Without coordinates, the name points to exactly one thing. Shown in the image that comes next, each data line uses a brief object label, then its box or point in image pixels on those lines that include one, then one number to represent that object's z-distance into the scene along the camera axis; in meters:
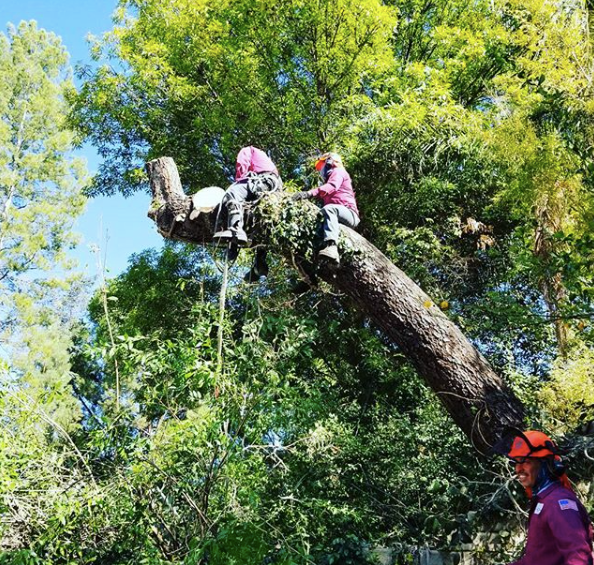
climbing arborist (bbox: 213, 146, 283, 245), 5.49
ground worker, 2.62
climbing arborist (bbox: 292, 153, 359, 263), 5.44
